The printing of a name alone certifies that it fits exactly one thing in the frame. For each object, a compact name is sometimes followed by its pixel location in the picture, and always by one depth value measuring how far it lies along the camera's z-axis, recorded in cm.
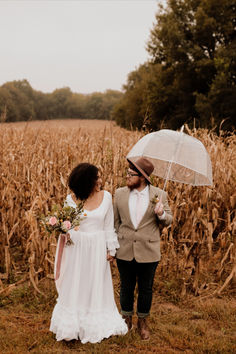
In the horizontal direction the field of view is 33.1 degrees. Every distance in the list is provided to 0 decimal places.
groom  301
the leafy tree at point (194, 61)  1817
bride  303
